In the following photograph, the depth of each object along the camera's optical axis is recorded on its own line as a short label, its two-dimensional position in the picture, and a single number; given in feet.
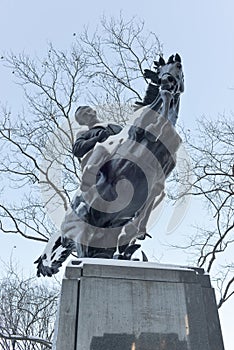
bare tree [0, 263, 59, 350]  39.73
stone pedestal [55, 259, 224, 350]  9.33
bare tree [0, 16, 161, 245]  36.65
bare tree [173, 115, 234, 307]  34.40
